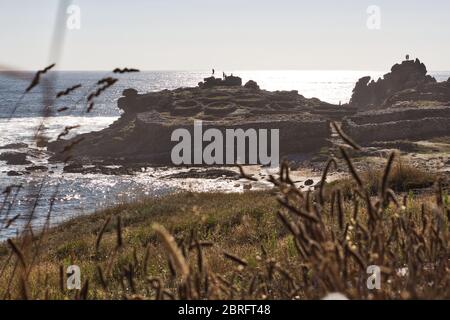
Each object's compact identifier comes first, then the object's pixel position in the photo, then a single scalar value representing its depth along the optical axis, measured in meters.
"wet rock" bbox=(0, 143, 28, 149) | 60.62
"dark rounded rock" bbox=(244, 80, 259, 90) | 81.94
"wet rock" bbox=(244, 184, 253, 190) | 34.49
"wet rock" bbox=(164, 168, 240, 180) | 44.25
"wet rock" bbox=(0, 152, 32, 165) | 53.73
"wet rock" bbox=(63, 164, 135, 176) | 47.78
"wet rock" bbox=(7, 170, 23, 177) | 45.85
